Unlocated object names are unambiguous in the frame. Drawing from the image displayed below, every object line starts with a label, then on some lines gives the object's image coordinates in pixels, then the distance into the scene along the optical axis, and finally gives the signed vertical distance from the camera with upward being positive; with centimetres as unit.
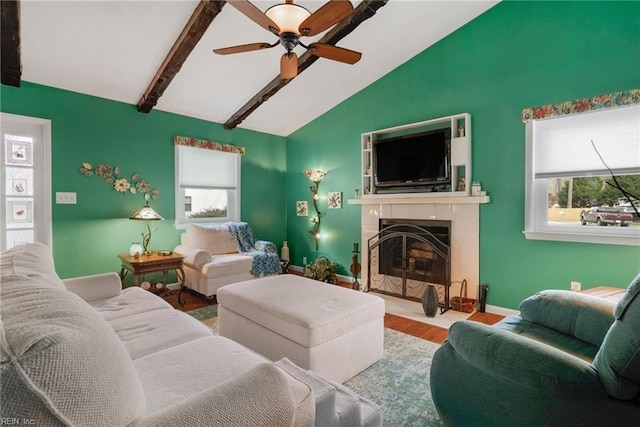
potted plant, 448 -90
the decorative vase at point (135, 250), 356 -47
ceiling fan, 185 +124
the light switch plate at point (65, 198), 345 +14
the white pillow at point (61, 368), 54 -32
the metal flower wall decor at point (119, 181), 366 +38
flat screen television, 354 +65
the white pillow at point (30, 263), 119 -23
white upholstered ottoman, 184 -76
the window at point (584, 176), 256 +33
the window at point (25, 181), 324 +32
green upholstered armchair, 97 -62
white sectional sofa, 56 -39
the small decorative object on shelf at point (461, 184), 345 +31
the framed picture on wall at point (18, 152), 327 +64
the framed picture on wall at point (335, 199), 477 +19
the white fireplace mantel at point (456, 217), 336 -7
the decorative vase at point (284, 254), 541 -78
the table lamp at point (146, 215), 364 -6
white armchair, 374 -63
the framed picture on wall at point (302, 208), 529 +5
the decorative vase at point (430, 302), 313 -95
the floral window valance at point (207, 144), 430 +101
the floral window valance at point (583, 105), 247 +95
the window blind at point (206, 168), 446 +67
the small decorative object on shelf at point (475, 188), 330 +25
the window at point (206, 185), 444 +40
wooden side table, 333 -61
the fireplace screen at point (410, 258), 356 -60
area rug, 167 -112
